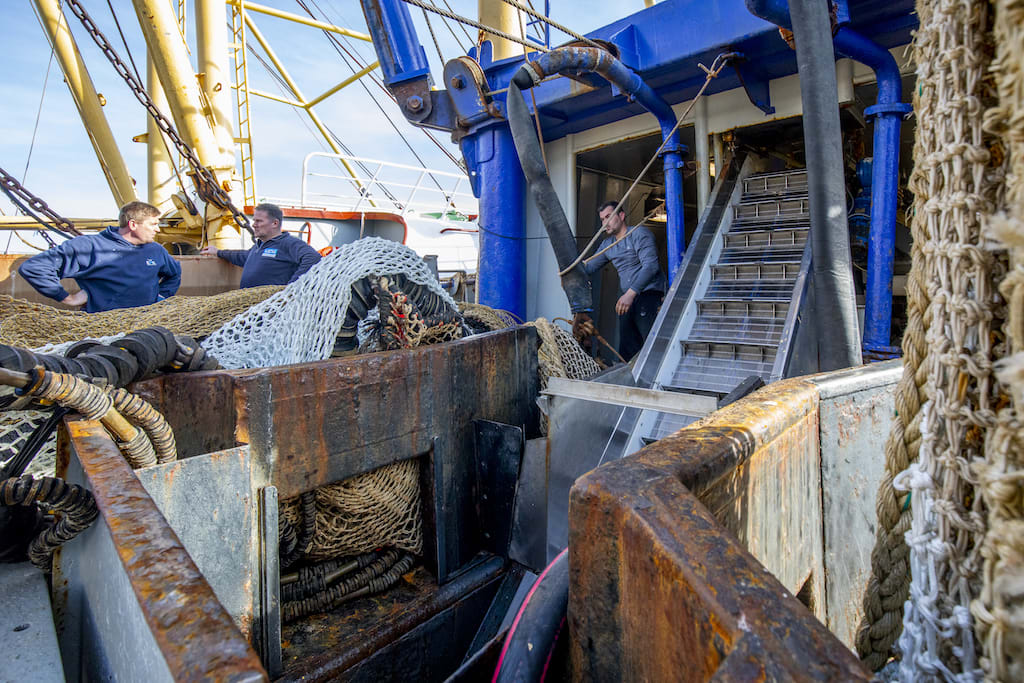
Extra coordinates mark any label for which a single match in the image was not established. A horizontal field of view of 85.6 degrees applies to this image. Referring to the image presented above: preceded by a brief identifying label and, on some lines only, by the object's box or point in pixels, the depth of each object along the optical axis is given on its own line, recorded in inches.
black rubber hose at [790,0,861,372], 105.3
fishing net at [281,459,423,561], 97.7
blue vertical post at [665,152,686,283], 191.9
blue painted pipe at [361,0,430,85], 198.1
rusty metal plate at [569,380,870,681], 27.7
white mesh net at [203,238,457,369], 98.1
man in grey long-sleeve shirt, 188.2
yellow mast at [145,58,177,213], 405.7
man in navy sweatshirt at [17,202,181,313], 142.2
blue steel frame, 157.9
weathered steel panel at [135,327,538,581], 82.6
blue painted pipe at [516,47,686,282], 149.9
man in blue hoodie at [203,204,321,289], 173.0
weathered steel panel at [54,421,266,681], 27.1
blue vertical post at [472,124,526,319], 223.6
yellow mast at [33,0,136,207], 353.7
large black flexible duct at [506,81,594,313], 164.9
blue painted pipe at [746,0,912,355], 147.6
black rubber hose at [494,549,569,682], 44.8
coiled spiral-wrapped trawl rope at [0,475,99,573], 48.3
